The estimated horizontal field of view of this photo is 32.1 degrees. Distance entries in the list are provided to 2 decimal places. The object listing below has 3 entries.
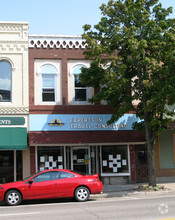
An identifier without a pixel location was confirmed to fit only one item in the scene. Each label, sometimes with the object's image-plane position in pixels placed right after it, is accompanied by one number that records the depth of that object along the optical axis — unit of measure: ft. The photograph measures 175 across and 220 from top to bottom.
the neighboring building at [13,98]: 54.54
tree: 45.97
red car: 38.78
